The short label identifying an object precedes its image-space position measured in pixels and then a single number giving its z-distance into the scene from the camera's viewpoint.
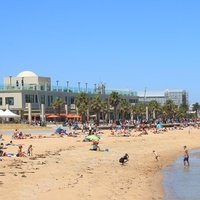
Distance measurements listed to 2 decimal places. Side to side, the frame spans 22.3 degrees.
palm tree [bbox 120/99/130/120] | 121.45
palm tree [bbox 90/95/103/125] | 103.75
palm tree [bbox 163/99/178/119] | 145.69
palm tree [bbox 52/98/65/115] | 102.00
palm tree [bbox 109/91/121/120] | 109.81
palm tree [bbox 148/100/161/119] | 137.75
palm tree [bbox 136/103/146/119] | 132.12
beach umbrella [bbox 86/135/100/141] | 40.97
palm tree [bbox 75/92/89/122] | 100.50
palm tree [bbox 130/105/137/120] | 127.19
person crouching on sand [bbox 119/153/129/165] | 30.50
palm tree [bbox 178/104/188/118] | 158.75
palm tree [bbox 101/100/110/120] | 107.81
